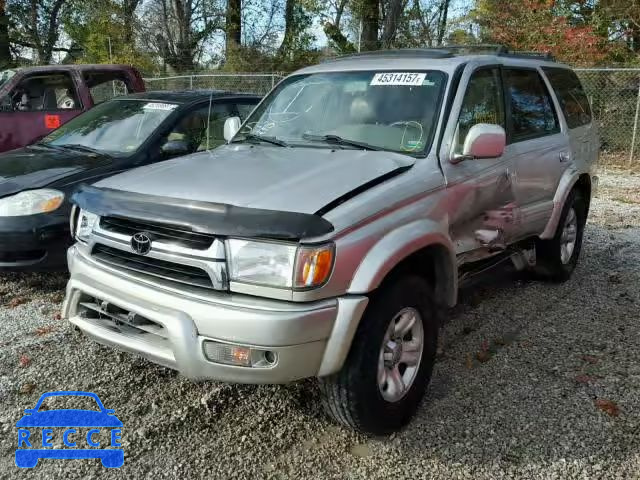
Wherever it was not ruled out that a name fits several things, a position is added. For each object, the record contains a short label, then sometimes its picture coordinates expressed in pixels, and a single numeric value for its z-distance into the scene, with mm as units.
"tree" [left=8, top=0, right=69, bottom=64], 24953
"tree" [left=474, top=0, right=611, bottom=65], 15195
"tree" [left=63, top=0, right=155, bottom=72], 21484
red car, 7707
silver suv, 2545
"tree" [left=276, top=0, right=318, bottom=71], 21062
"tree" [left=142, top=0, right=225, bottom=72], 21828
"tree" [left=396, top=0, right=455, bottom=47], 21984
